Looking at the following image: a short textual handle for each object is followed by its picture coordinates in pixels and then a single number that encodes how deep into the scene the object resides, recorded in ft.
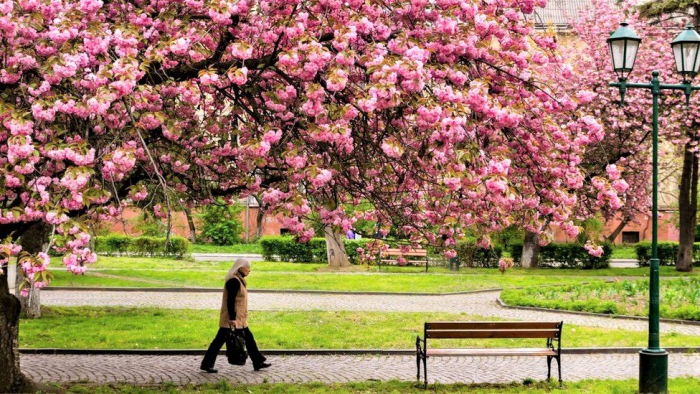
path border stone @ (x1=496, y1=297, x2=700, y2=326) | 54.49
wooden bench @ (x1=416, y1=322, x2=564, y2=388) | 34.58
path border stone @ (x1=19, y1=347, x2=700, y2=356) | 41.22
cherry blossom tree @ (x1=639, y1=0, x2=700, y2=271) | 100.42
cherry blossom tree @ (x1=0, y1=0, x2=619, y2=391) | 22.84
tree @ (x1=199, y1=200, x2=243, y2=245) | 143.33
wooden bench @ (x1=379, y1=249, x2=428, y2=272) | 102.16
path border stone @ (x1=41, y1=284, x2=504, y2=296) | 73.87
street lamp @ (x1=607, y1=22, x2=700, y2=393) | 33.22
